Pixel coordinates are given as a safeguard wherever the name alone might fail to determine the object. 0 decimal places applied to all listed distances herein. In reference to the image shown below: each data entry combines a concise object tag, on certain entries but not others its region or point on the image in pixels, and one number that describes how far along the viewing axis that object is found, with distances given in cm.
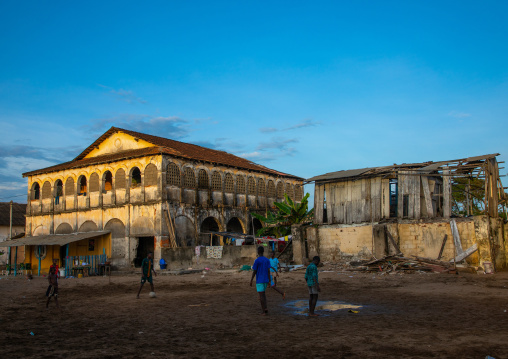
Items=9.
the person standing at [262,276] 1084
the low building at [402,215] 2122
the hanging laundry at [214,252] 2830
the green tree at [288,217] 3102
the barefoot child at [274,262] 1566
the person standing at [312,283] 1009
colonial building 3125
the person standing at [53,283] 1296
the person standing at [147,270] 1491
